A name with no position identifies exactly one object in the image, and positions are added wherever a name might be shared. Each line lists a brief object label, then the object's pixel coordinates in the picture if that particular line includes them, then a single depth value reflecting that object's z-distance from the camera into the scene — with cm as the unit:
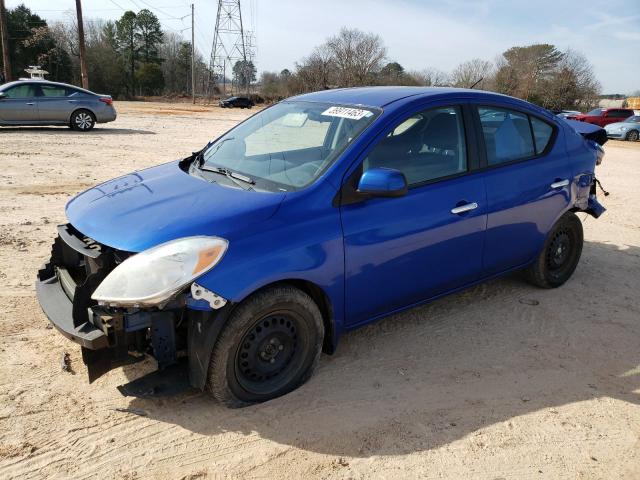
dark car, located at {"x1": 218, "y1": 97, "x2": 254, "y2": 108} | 4925
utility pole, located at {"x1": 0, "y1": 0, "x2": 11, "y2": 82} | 2939
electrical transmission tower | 6275
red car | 2795
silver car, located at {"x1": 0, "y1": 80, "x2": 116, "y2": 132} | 1454
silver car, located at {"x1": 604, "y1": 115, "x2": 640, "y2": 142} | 2544
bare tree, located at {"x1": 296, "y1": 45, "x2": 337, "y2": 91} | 5516
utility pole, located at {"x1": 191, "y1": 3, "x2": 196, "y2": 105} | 5762
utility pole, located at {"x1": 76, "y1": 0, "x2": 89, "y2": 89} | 3216
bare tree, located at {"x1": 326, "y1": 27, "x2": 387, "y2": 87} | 5825
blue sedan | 279
